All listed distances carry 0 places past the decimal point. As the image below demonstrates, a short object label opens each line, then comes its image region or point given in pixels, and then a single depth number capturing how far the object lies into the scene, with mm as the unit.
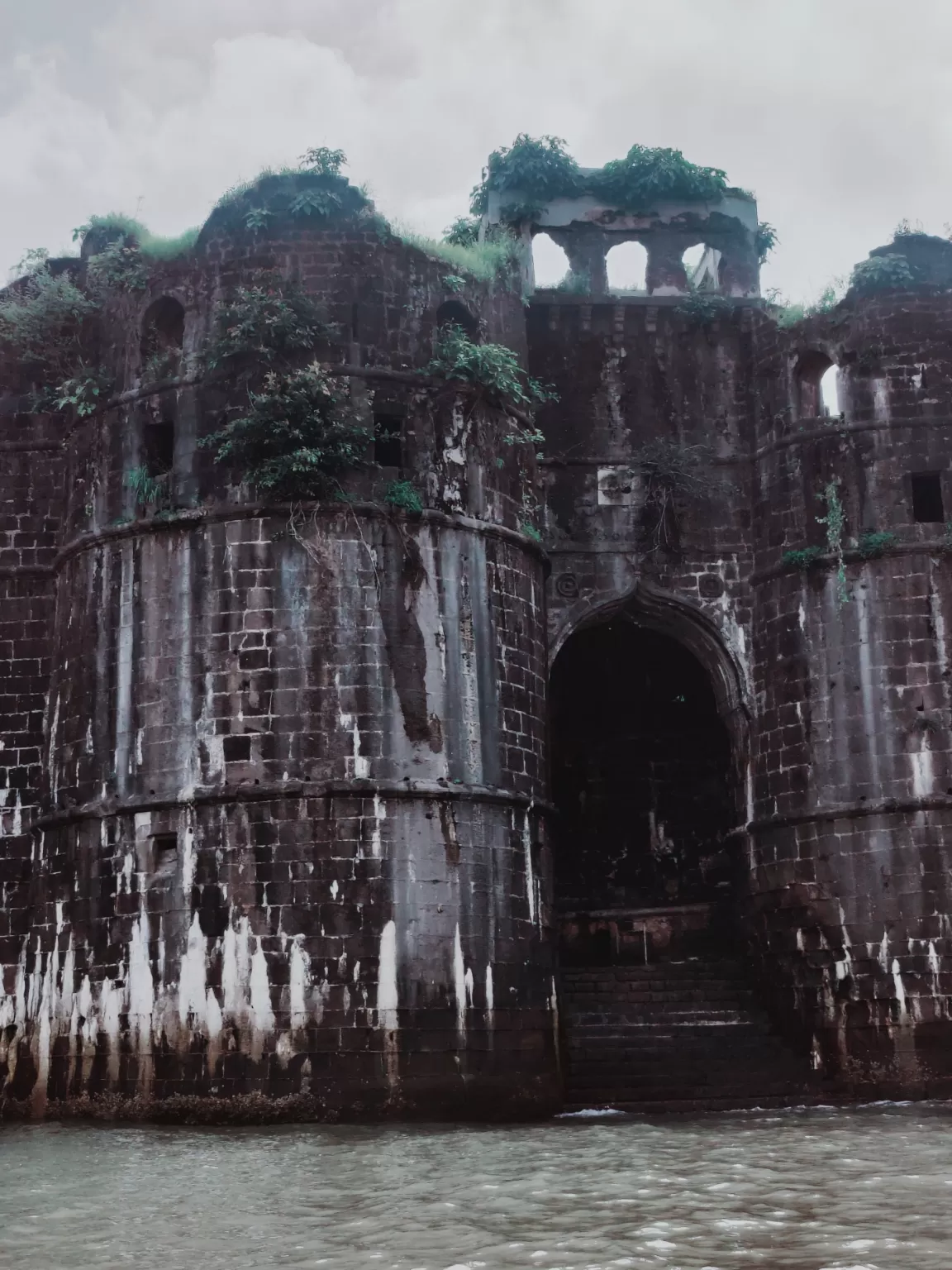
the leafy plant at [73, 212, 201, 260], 18875
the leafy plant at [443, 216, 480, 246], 22562
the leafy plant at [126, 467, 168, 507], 17953
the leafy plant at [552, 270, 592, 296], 21109
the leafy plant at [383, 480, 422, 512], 17688
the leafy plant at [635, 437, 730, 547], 20188
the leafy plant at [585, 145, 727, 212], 21781
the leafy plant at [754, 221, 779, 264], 22125
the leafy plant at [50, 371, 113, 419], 18781
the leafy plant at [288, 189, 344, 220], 18531
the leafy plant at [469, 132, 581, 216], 21766
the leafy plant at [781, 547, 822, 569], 19469
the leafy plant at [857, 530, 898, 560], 19172
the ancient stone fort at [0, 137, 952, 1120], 16594
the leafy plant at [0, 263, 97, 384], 19375
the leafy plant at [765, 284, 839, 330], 20375
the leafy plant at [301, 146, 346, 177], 18875
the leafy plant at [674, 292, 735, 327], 20875
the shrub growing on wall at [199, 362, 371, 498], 17375
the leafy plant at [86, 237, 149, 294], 18891
